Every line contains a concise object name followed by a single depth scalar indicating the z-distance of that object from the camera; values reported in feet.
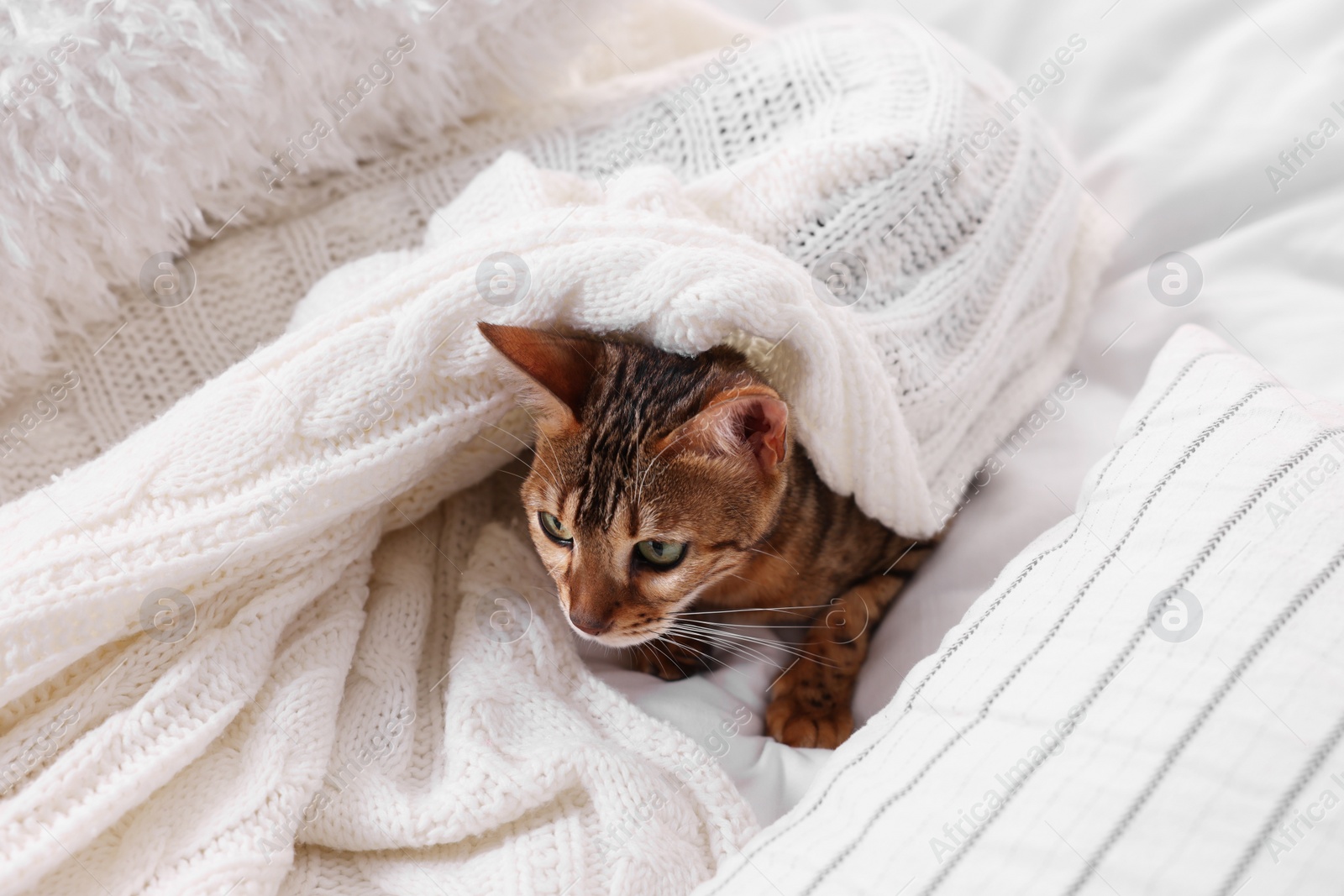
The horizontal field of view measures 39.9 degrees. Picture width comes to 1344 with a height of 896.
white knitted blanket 1.90
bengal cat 1.99
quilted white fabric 1.69
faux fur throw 2.09
